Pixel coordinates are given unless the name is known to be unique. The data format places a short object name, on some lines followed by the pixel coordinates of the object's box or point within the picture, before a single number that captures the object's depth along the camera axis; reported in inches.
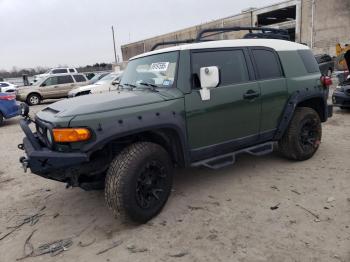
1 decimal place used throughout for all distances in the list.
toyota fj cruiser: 130.5
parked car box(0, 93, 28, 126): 417.4
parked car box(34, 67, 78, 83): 1080.6
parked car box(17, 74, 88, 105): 689.0
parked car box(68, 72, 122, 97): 555.9
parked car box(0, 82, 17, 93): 900.2
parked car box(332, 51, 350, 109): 347.3
